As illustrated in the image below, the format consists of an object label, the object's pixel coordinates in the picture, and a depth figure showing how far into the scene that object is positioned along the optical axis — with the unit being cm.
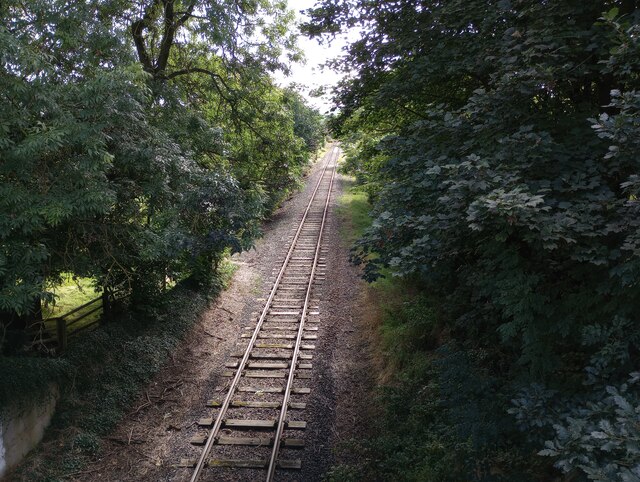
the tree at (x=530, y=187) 430
